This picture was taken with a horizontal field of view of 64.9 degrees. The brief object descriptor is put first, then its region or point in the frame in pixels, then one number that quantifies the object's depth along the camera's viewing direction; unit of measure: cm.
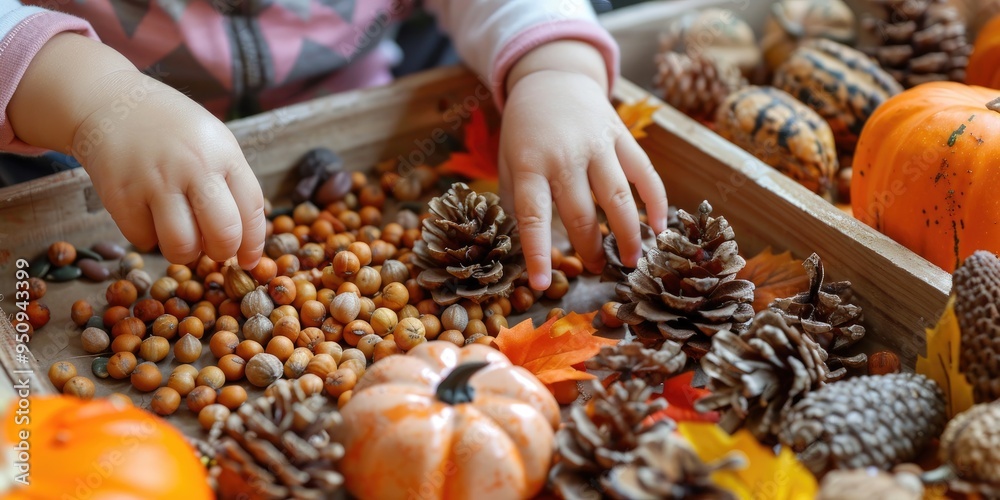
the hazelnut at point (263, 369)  79
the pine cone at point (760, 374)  64
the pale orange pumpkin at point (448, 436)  56
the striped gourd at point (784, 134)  108
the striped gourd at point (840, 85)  119
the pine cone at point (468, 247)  86
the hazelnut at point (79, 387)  75
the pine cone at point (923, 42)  126
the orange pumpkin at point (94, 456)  48
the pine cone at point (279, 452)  53
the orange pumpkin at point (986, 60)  121
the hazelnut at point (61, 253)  94
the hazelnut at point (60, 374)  77
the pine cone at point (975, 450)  53
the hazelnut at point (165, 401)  75
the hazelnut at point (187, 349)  82
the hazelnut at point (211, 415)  73
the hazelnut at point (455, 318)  86
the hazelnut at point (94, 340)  83
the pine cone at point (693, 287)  78
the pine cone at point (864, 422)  58
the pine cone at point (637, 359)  65
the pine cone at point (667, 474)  49
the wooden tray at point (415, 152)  80
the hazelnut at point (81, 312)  87
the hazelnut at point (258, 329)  84
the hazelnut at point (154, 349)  82
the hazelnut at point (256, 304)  87
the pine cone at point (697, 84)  127
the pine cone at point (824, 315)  78
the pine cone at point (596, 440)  56
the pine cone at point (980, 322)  61
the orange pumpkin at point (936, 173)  83
